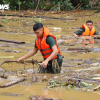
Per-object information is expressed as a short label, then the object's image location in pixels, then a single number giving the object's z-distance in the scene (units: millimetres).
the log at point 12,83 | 7975
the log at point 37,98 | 6842
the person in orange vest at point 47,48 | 9183
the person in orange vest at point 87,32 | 18321
